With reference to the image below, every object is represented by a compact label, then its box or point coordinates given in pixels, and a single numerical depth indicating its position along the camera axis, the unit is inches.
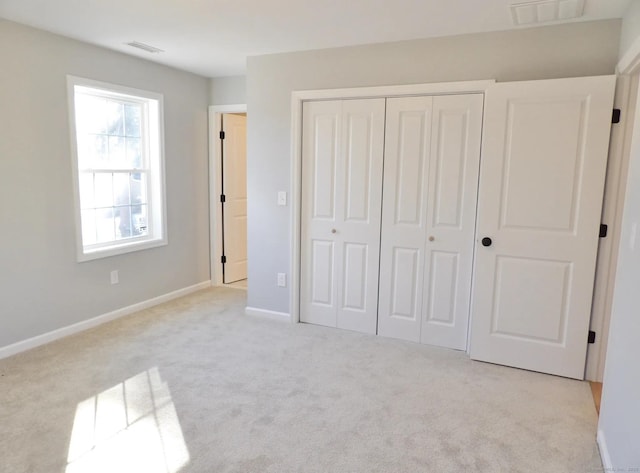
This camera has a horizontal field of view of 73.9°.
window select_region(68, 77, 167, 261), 143.9
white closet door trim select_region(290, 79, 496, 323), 123.4
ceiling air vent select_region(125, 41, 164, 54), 139.3
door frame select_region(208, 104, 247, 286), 191.3
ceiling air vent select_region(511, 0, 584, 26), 98.3
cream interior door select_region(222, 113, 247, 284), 199.9
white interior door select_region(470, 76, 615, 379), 108.2
